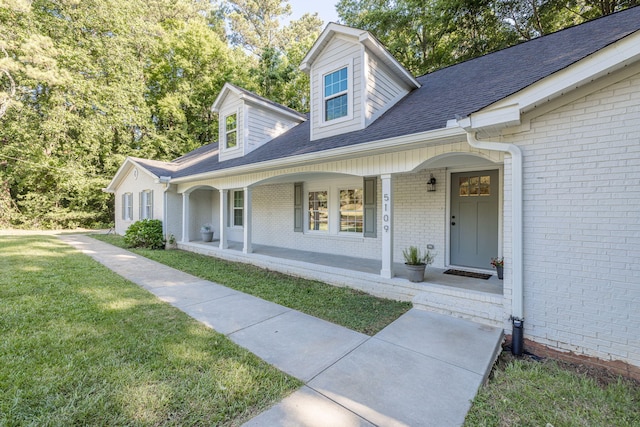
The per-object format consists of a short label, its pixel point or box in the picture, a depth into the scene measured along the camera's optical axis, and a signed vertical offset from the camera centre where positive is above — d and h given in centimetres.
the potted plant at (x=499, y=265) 496 -94
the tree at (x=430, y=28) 1280 +886
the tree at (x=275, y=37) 2039 +1445
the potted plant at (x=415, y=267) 496 -96
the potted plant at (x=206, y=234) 1084 -85
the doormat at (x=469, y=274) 539 -122
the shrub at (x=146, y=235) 1066 -88
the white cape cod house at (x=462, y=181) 310 +60
